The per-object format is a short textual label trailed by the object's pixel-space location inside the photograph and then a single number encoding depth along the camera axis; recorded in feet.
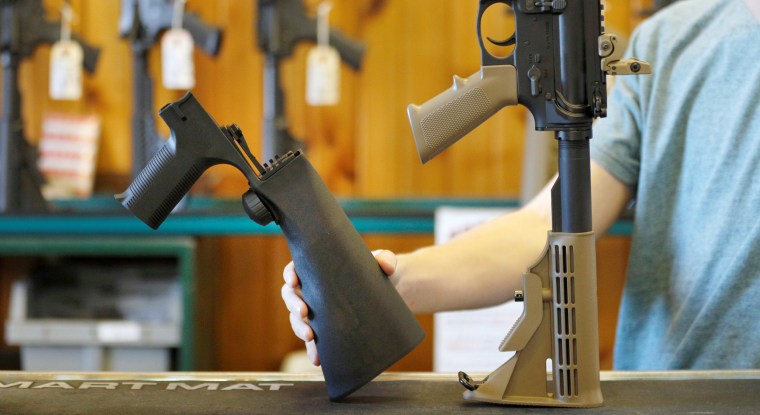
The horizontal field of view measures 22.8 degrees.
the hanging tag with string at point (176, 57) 13.17
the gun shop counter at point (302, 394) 6.07
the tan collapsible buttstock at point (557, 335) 6.02
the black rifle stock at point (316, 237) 6.01
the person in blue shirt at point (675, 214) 7.05
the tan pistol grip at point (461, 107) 6.05
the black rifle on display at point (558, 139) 6.00
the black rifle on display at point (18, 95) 12.83
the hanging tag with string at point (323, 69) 13.35
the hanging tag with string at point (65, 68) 13.40
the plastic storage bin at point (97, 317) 12.41
